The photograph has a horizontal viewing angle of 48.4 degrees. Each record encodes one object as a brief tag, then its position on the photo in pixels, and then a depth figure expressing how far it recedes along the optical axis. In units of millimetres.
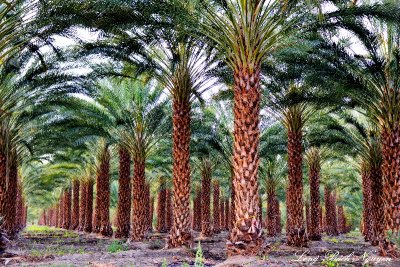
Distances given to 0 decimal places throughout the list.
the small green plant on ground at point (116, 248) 14395
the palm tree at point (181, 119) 14477
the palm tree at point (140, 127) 19484
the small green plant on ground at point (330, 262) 9018
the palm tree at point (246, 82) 10617
